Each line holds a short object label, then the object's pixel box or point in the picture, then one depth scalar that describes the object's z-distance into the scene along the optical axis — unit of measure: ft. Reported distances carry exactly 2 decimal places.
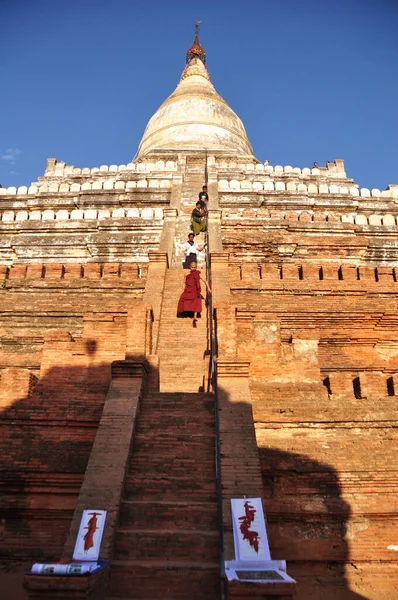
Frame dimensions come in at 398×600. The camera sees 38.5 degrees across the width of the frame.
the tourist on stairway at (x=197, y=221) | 53.36
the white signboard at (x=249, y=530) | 17.61
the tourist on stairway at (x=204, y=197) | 57.01
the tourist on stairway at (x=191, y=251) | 46.75
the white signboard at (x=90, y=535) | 17.70
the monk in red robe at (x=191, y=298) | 37.09
